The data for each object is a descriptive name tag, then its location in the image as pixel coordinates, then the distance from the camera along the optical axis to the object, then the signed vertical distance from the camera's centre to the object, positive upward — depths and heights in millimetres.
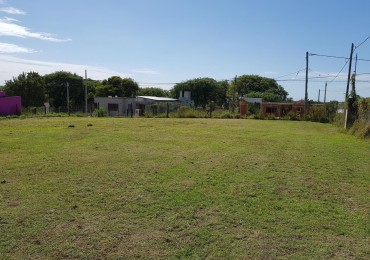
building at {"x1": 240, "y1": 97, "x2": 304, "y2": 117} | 36300 -342
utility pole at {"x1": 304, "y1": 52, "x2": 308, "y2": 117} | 32162 +474
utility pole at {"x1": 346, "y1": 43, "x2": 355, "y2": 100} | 29364 +3529
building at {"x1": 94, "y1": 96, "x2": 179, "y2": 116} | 50031 -371
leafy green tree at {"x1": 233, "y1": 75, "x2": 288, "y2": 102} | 82875 +4108
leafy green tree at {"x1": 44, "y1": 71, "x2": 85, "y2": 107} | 66125 +2060
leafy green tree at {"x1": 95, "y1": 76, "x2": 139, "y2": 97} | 70688 +2555
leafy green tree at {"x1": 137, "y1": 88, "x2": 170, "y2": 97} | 86562 +2218
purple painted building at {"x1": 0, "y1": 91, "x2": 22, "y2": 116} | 31156 -627
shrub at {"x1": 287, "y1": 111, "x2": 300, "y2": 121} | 30766 -1041
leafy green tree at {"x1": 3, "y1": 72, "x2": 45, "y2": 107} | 55094 +1385
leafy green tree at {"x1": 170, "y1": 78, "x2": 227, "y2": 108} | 72938 +2530
